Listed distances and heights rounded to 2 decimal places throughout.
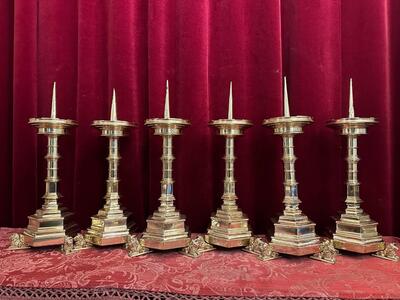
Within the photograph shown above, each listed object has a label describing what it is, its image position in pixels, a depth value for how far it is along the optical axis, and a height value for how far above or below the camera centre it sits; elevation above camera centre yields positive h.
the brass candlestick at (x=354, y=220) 0.81 -0.16
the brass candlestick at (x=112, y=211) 0.87 -0.15
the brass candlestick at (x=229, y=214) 0.85 -0.15
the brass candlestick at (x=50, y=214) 0.85 -0.15
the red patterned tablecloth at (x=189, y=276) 0.64 -0.25
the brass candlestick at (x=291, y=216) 0.80 -0.15
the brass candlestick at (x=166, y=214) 0.83 -0.15
